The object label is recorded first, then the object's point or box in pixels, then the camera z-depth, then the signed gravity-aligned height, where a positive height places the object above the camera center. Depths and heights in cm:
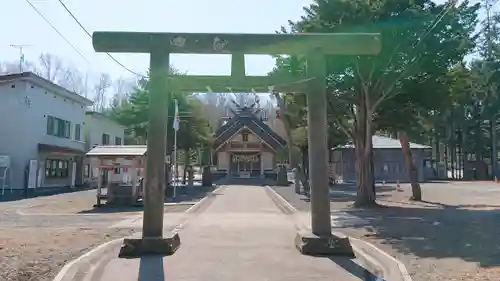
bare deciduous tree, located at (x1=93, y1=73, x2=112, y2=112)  6624 +1017
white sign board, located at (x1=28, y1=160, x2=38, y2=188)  2947 +41
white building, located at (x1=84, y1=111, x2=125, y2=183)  4132 +423
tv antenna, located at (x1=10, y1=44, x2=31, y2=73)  3542 +824
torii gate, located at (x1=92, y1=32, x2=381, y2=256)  901 +186
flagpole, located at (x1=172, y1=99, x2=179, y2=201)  2517 +286
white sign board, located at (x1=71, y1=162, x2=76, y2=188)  3669 +45
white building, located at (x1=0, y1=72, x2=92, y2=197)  2933 +275
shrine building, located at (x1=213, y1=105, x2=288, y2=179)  5303 +367
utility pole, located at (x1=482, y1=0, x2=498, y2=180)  4547 +1106
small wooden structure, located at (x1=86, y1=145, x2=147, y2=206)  2122 +57
